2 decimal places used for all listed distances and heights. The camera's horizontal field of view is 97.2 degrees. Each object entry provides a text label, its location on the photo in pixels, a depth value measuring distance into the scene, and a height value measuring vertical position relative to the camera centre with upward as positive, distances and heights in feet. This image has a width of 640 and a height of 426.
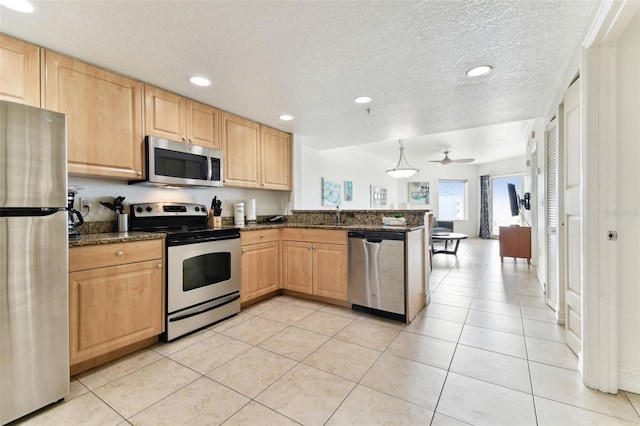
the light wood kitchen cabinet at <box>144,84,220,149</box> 8.25 +3.05
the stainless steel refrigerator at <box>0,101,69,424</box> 4.63 -0.80
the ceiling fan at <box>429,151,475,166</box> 19.86 +3.73
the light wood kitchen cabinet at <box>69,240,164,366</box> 5.96 -1.90
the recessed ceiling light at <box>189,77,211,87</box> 7.87 +3.79
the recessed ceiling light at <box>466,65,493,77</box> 7.30 +3.77
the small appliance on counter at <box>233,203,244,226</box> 11.31 -0.01
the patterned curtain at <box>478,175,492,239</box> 29.25 +0.70
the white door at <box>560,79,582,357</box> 6.58 -0.04
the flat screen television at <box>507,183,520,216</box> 17.28 +0.78
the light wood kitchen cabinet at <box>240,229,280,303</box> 9.93 -1.86
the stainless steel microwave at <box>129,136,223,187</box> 8.13 +1.59
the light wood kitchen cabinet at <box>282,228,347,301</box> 10.02 -1.81
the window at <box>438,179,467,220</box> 30.73 +1.52
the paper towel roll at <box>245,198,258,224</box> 12.18 +0.12
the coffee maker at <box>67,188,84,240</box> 6.45 -0.11
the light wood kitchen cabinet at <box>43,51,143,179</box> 6.59 +2.54
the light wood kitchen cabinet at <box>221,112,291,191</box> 10.66 +2.48
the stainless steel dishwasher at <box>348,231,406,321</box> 8.80 -1.93
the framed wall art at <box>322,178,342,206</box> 17.92 +1.38
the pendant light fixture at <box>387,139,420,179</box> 19.21 +2.83
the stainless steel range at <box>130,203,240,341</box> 7.66 -1.56
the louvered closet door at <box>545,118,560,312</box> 9.04 -0.15
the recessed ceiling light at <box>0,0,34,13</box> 4.95 +3.75
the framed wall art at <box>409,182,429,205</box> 30.42 +2.27
